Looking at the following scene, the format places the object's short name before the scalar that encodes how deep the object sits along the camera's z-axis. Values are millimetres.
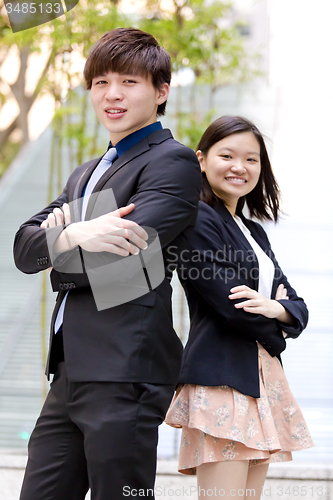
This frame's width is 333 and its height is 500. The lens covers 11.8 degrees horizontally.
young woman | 3454
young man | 3218
